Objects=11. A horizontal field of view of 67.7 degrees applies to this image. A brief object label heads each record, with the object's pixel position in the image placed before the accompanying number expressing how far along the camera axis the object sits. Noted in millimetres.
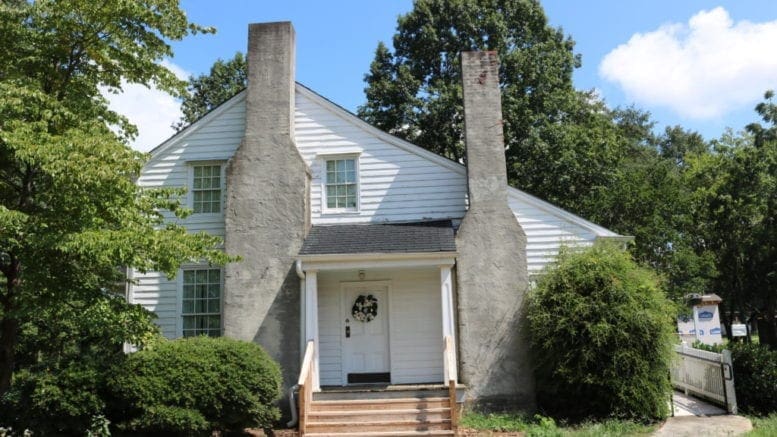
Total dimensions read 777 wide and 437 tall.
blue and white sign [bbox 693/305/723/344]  24719
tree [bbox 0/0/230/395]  9039
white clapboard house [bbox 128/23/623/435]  12055
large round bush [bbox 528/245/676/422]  10883
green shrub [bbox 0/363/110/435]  9008
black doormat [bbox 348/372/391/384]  12812
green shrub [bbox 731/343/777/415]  11344
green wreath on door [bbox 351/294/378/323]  13094
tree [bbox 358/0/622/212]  24062
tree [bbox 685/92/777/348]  23281
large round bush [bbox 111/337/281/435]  9156
